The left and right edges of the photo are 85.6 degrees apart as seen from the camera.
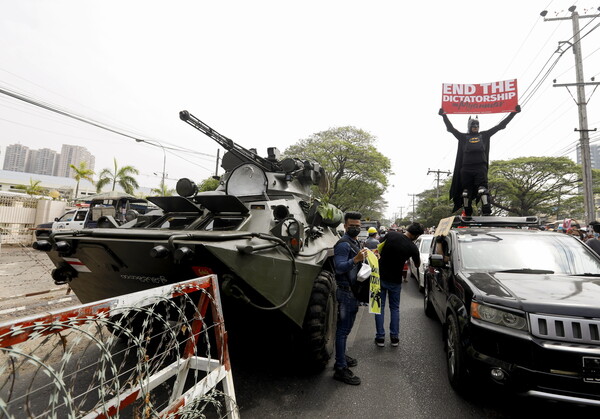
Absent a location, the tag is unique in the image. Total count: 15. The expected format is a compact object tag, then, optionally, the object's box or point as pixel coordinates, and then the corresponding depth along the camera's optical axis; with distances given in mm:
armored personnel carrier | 2654
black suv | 2307
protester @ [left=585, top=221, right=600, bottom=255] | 5114
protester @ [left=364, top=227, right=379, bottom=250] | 5642
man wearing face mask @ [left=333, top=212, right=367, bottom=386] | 3459
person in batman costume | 5594
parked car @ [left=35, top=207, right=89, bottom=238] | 15969
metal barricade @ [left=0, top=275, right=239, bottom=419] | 1194
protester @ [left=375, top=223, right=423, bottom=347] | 4543
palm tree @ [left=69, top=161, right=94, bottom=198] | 24750
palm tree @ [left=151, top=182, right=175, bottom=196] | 30156
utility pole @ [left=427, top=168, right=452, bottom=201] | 45069
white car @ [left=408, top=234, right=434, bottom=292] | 7659
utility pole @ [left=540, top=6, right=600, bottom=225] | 12406
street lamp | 31372
